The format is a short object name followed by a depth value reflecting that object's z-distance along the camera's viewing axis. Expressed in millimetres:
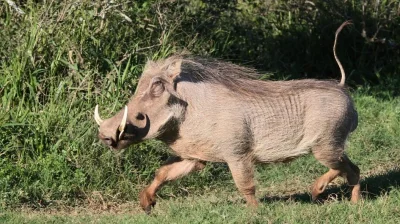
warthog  11719
